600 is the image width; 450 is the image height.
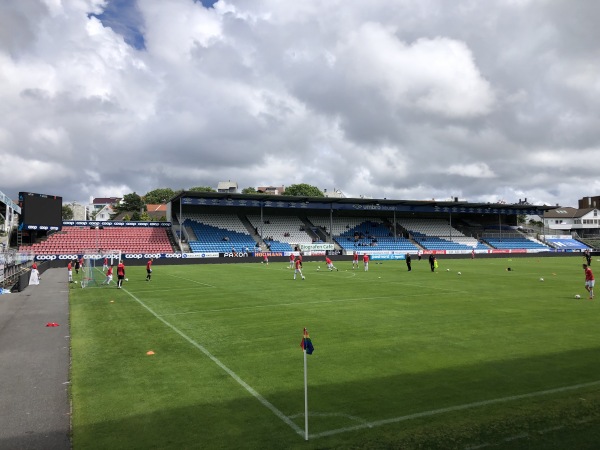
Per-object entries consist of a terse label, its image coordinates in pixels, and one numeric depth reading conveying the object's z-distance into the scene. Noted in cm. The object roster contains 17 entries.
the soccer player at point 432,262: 3864
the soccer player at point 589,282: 2044
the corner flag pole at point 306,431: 639
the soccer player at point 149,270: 3167
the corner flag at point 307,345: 696
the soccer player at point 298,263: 3154
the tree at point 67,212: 14050
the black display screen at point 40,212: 5447
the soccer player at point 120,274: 2730
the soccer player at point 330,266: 4070
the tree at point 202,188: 12174
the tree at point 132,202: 13512
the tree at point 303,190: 12463
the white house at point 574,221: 10888
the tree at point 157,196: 14938
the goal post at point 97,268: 3038
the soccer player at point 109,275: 2894
